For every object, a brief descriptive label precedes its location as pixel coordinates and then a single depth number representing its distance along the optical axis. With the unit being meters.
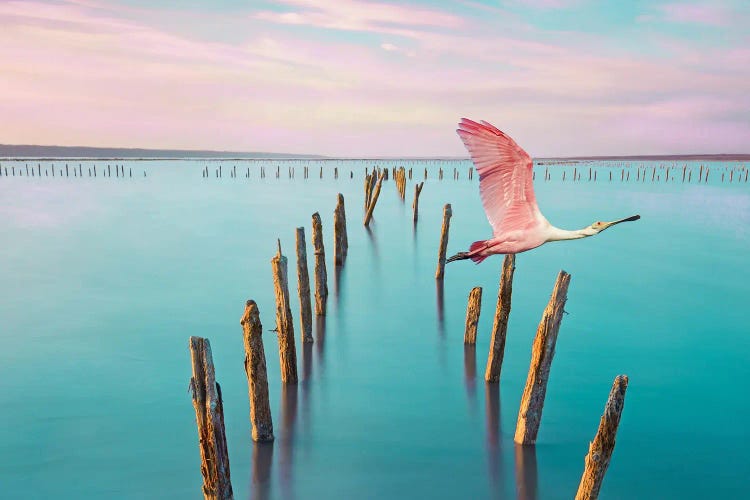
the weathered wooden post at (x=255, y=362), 6.91
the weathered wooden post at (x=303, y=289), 10.03
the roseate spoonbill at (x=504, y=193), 4.21
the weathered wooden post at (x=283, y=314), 8.62
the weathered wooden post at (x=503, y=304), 8.49
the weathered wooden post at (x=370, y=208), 27.78
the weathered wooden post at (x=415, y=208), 28.98
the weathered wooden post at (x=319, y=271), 12.74
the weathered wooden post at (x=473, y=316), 9.87
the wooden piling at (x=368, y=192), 29.06
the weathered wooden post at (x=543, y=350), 6.71
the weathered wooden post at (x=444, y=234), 15.32
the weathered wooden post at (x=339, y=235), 17.56
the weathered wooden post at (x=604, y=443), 4.97
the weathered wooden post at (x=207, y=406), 5.22
